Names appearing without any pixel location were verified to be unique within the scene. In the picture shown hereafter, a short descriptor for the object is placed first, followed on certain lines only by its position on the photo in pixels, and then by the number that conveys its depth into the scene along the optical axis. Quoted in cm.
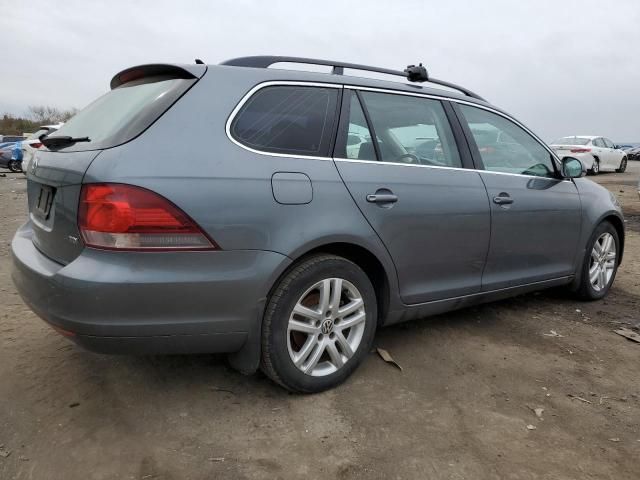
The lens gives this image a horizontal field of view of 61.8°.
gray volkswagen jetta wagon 223
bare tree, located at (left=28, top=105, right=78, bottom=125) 5207
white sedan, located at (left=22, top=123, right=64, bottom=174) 1383
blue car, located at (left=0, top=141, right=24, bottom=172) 1986
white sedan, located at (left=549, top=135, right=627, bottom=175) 1980
